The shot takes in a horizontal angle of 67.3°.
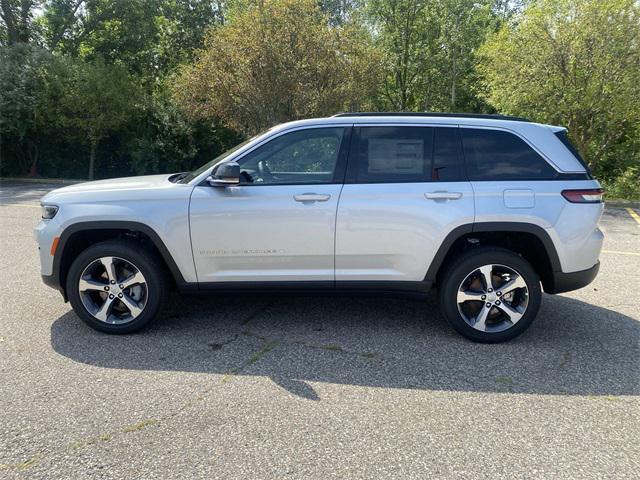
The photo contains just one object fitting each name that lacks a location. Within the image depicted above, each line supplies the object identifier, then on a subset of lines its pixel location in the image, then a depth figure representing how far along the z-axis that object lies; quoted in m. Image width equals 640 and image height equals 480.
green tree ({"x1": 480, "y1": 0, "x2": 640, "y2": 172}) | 12.14
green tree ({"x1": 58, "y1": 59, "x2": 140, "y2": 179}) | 18.03
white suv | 3.80
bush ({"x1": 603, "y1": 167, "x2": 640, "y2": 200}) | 13.94
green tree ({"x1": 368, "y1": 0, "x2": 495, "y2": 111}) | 20.91
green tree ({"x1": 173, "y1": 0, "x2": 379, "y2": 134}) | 14.45
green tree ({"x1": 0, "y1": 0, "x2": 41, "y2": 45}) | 22.50
